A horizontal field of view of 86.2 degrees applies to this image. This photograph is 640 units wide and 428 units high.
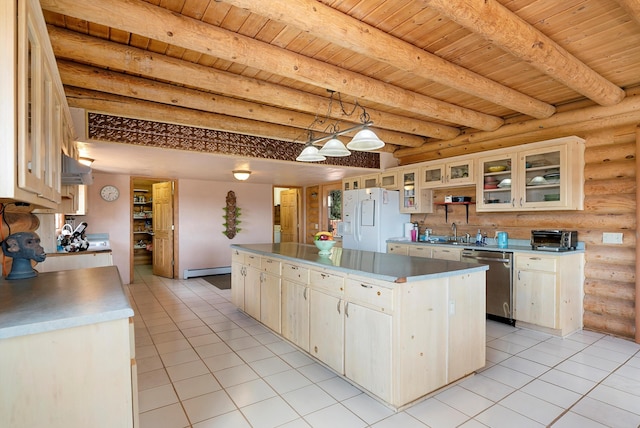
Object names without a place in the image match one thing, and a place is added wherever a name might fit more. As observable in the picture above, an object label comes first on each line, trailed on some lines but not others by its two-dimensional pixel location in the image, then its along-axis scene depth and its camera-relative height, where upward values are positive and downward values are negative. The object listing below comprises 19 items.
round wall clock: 6.34 +0.35
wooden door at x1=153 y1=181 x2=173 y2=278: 7.05 -0.36
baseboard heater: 7.10 -1.29
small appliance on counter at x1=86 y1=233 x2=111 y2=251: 4.61 -0.47
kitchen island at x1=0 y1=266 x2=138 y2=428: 1.24 -0.59
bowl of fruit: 3.44 -0.32
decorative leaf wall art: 7.68 -0.10
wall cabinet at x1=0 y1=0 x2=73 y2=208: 1.13 +0.42
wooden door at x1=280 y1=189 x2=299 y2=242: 8.96 -0.09
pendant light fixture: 2.81 +0.60
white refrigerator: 5.62 -0.12
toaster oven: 3.81 -0.33
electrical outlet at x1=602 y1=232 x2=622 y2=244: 3.68 -0.29
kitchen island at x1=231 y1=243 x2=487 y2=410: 2.26 -0.80
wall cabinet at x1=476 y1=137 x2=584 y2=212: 3.81 +0.41
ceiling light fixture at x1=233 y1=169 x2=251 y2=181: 5.82 +0.65
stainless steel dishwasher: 4.01 -0.86
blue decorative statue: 2.05 -0.25
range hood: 2.40 +0.29
